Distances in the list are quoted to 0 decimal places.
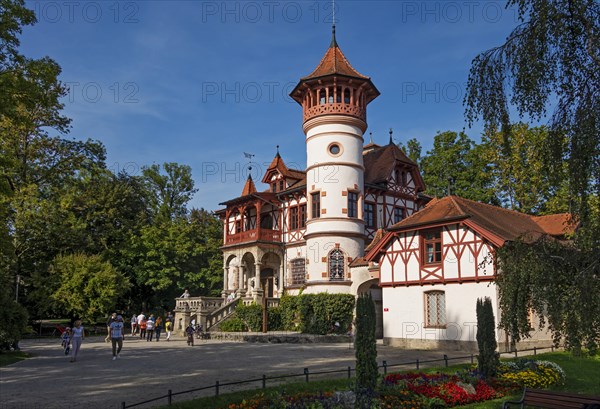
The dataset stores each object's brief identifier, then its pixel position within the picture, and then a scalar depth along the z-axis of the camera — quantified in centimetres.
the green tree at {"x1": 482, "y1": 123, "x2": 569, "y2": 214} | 3490
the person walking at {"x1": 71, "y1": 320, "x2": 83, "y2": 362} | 1891
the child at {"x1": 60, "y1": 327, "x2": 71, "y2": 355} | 2183
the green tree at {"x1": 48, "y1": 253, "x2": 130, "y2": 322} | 3488
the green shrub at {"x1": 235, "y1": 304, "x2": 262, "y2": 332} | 3155
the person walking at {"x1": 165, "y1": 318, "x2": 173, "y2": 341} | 2965
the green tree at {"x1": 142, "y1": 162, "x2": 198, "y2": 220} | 5359
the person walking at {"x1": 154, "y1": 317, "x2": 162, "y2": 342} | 2962
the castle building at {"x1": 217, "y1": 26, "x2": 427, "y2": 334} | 3297
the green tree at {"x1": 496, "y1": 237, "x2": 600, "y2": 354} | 814
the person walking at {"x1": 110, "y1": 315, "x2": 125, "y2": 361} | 1962
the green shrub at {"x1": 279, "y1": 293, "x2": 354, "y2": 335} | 2967
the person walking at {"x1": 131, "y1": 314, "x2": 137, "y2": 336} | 3713
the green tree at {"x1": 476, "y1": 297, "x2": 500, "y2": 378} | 1337
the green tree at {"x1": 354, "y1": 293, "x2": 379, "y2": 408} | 1060
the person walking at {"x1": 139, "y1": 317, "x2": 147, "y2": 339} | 3266
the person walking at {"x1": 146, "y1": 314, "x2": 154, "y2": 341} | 2961
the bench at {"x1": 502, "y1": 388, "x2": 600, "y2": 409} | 871
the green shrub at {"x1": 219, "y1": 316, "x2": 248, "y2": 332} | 3184
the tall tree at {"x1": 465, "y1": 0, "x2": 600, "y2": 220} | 831
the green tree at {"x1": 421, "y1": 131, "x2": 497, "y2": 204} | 4297
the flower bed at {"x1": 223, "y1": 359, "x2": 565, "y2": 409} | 987
